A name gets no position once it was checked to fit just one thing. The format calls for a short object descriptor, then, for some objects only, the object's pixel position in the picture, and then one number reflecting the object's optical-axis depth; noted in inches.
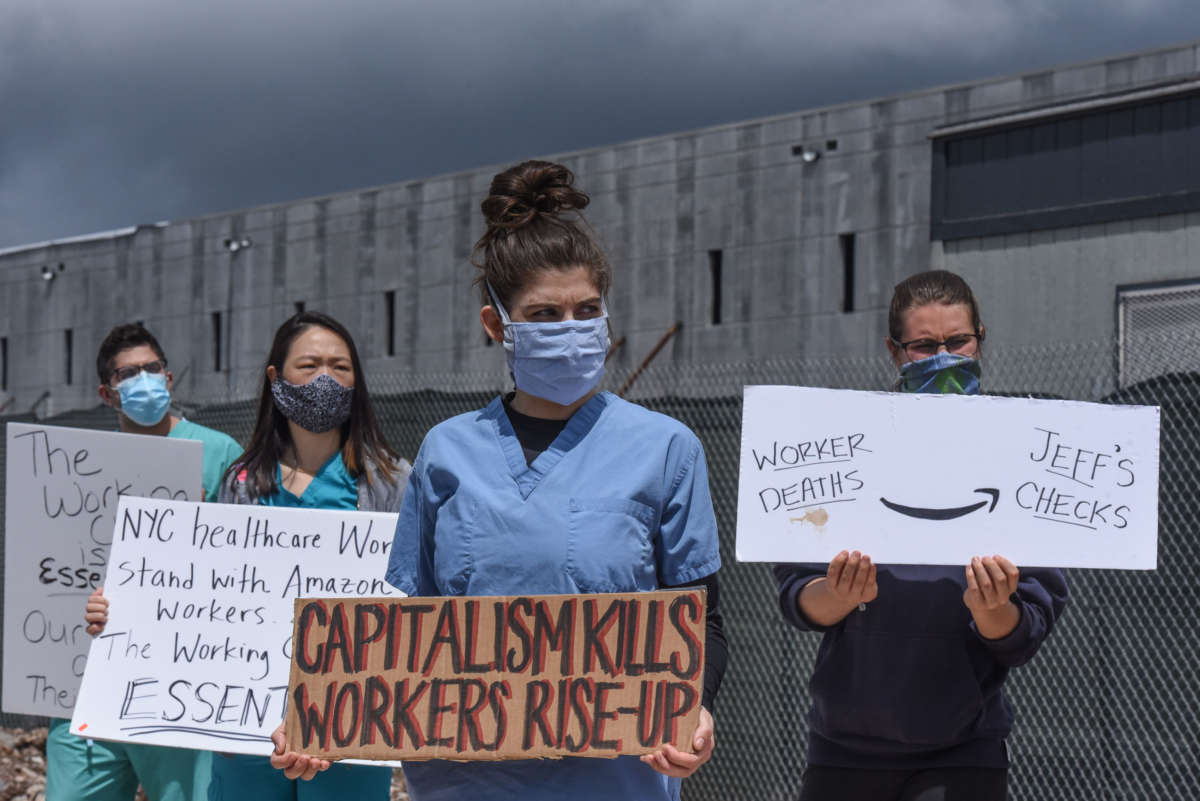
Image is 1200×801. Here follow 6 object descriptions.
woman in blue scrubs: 107.4
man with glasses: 192.1
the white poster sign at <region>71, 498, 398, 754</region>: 168.6
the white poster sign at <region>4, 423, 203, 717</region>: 202.1
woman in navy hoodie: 134.8
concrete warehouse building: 803.4
